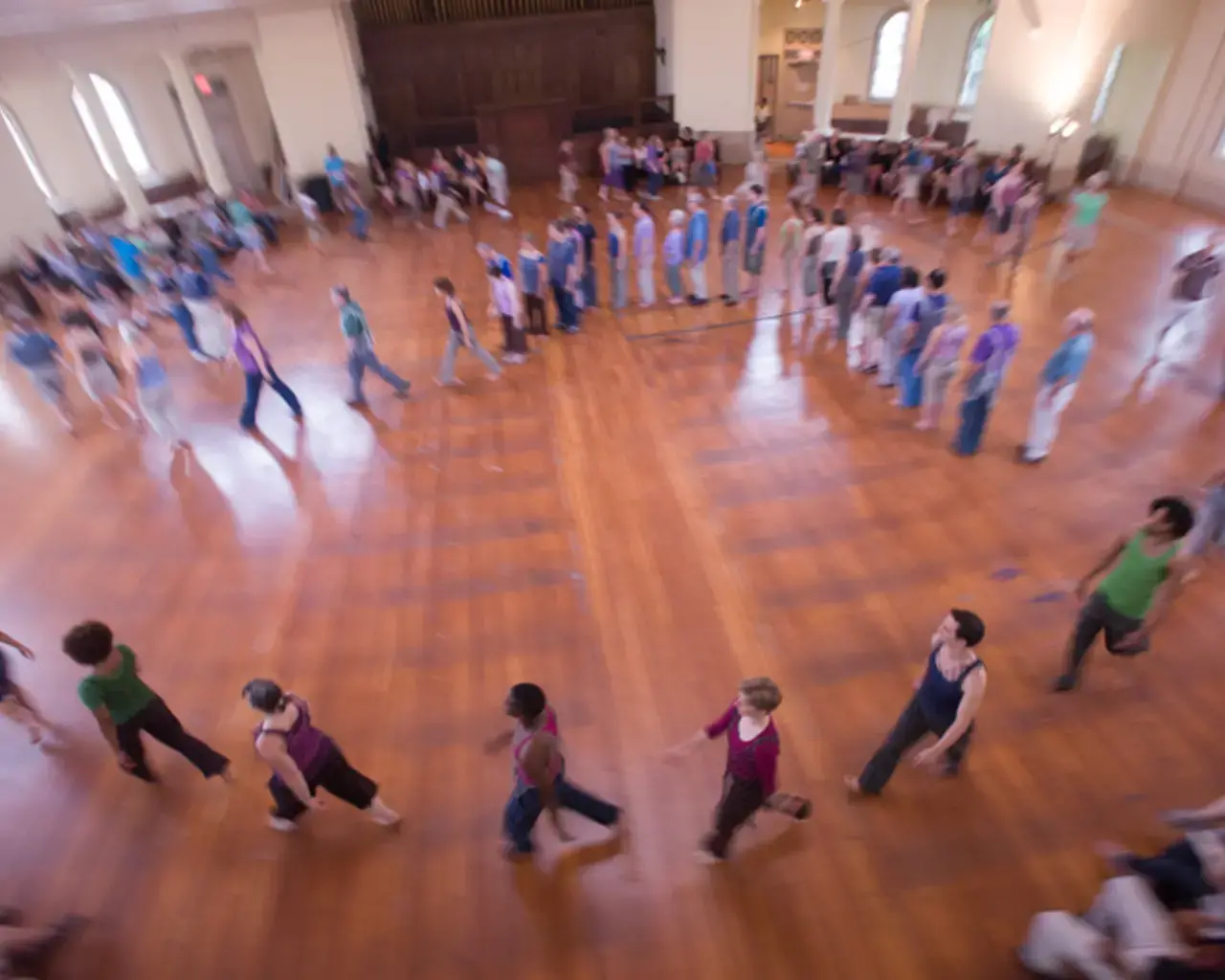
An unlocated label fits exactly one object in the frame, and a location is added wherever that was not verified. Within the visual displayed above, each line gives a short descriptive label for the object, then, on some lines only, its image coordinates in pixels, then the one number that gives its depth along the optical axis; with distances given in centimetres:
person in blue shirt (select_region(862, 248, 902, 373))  712
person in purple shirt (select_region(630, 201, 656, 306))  869
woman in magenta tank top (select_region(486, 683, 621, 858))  314
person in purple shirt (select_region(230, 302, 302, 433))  690
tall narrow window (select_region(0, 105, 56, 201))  1141
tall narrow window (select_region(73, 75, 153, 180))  1355
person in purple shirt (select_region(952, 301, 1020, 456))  571
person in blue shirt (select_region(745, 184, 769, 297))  864
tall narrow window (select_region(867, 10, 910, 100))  1705
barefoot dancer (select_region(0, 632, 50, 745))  432
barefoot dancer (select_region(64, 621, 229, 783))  361
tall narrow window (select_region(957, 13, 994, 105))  1523
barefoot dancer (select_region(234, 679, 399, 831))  330
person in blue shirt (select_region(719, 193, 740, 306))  862
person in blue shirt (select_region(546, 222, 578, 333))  843
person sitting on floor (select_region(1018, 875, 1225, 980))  249
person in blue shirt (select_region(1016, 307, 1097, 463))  554
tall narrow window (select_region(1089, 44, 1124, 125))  1255
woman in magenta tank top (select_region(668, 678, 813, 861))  310
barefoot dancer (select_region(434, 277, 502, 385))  731
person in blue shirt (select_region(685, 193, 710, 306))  855
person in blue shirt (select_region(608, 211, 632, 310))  879
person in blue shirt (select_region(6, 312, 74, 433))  739
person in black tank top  320
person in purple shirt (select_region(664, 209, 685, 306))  859
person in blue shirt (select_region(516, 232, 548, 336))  816
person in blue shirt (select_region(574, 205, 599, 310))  885
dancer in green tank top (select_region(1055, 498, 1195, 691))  362
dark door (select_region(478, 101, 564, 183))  1511
